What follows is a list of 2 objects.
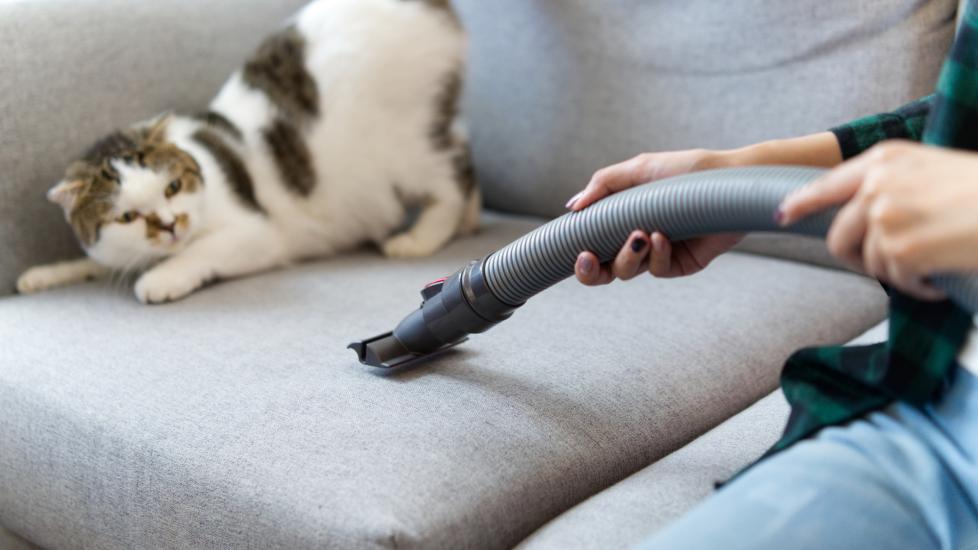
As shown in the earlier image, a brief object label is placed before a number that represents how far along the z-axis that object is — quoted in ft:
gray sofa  3.04
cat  5.57
